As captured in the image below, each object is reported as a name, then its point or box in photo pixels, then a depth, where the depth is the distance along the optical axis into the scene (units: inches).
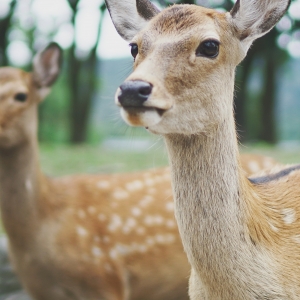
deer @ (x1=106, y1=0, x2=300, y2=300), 93.0
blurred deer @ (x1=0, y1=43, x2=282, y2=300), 171.3
